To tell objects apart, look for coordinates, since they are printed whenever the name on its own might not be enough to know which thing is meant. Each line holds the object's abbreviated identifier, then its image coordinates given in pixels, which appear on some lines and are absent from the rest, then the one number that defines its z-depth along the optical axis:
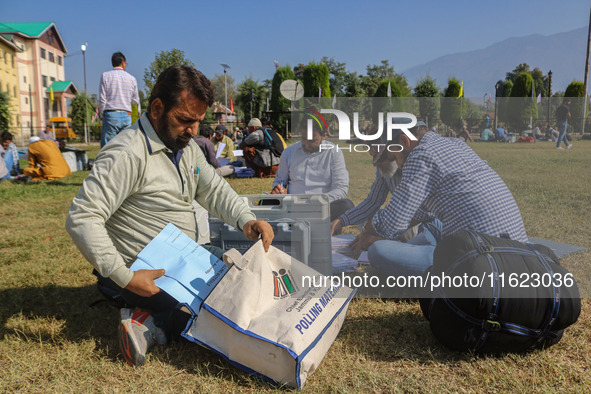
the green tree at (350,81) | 35.22
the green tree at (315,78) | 24.58
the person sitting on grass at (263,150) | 9.15
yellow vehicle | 33.47
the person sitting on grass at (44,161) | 9.19
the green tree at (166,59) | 25.58
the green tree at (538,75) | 58.97
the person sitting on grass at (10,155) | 9.82
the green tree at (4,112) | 21.62
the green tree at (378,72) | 43.47
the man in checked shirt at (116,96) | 6.28
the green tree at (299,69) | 63.13
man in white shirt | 3.49
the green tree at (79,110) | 38.06
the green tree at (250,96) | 41.81
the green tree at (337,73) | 47.53
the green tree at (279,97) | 23.44
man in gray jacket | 2.00
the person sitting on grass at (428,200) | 2.59
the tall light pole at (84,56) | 29.52
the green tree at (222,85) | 67.75
